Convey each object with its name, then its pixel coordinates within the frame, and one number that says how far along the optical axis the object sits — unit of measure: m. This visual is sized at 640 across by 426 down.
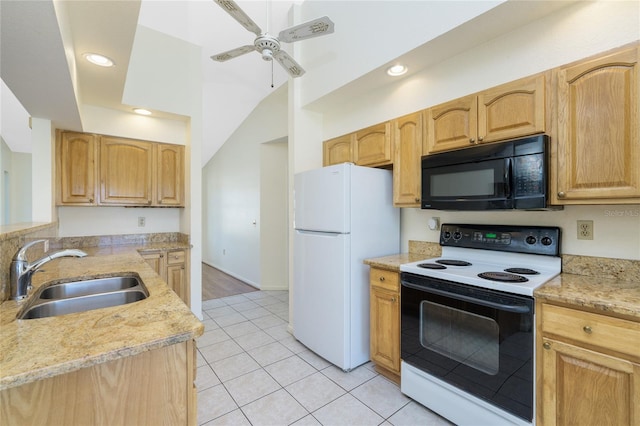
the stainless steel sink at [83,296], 1.32
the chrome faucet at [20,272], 1.21
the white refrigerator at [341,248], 2.27
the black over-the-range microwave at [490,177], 1.59
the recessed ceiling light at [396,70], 2.25
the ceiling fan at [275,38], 1.72
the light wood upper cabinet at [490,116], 1.64
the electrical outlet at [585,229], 1.65
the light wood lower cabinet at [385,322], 2.09
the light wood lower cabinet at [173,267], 3.06
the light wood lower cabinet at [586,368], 1.15
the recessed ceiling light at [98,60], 1.83
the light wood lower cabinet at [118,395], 0.78
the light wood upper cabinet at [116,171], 2.88
